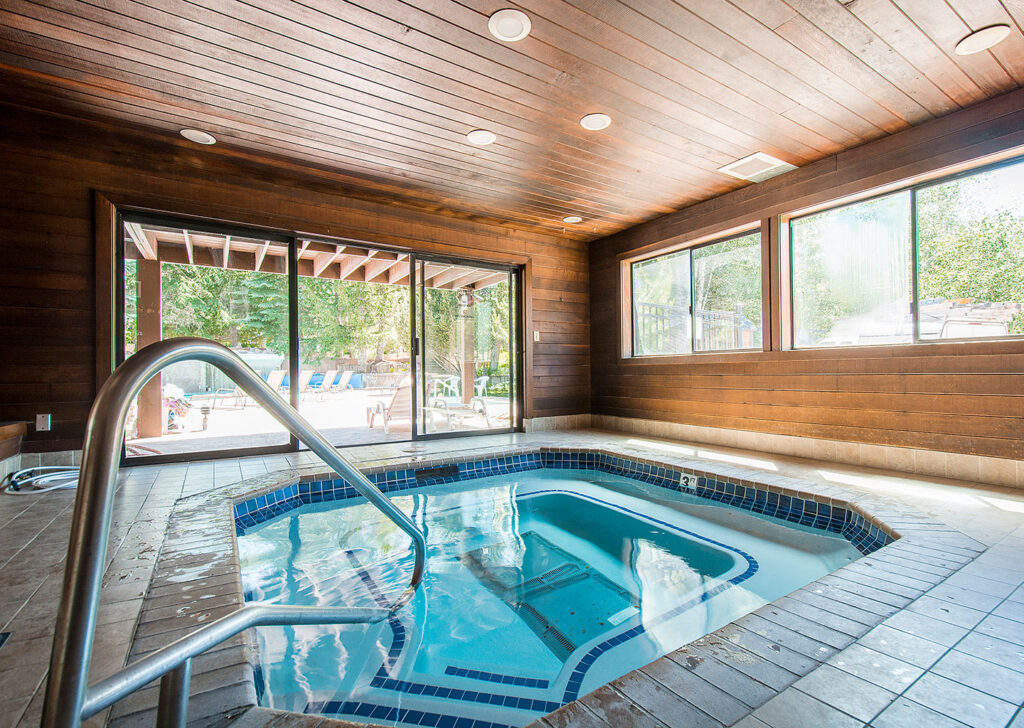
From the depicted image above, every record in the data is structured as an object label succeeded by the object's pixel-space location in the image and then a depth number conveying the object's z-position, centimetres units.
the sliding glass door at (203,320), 381
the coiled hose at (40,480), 300
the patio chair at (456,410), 507
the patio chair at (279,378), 423
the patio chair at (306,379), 439
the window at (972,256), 299
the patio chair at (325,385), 482
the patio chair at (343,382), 534
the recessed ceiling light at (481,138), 332
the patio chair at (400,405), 512
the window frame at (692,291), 421
